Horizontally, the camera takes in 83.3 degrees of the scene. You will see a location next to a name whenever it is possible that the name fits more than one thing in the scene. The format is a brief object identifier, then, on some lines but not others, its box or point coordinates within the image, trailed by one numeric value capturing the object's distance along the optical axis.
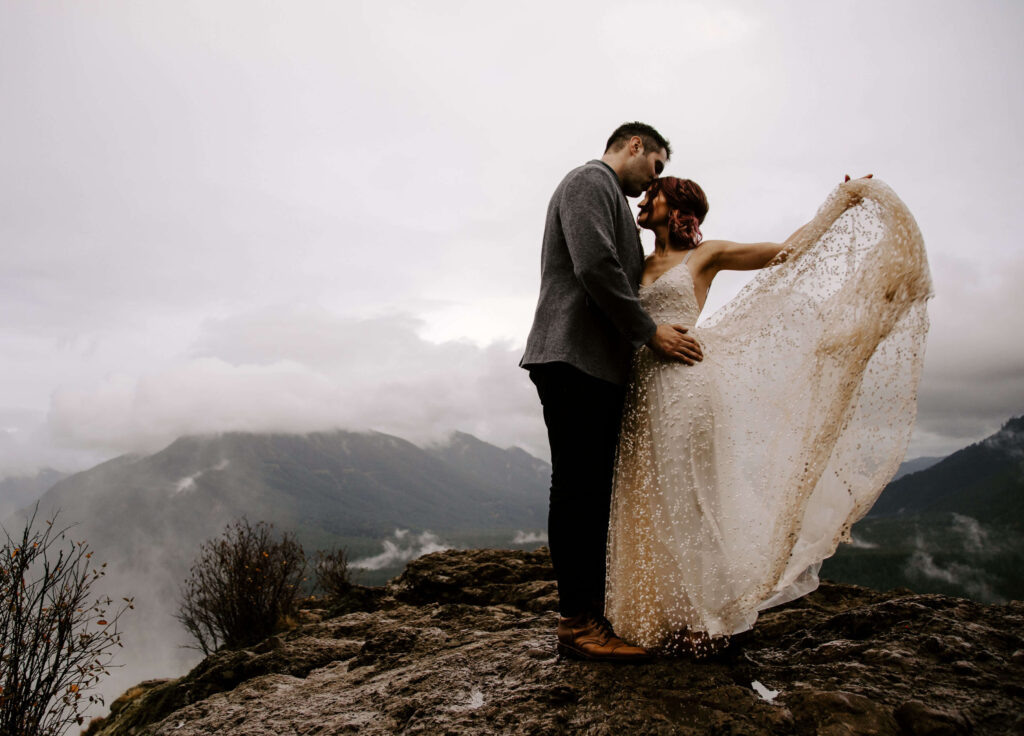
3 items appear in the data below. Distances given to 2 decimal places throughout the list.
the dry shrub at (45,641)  3.90
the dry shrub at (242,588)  10.45
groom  2.78
